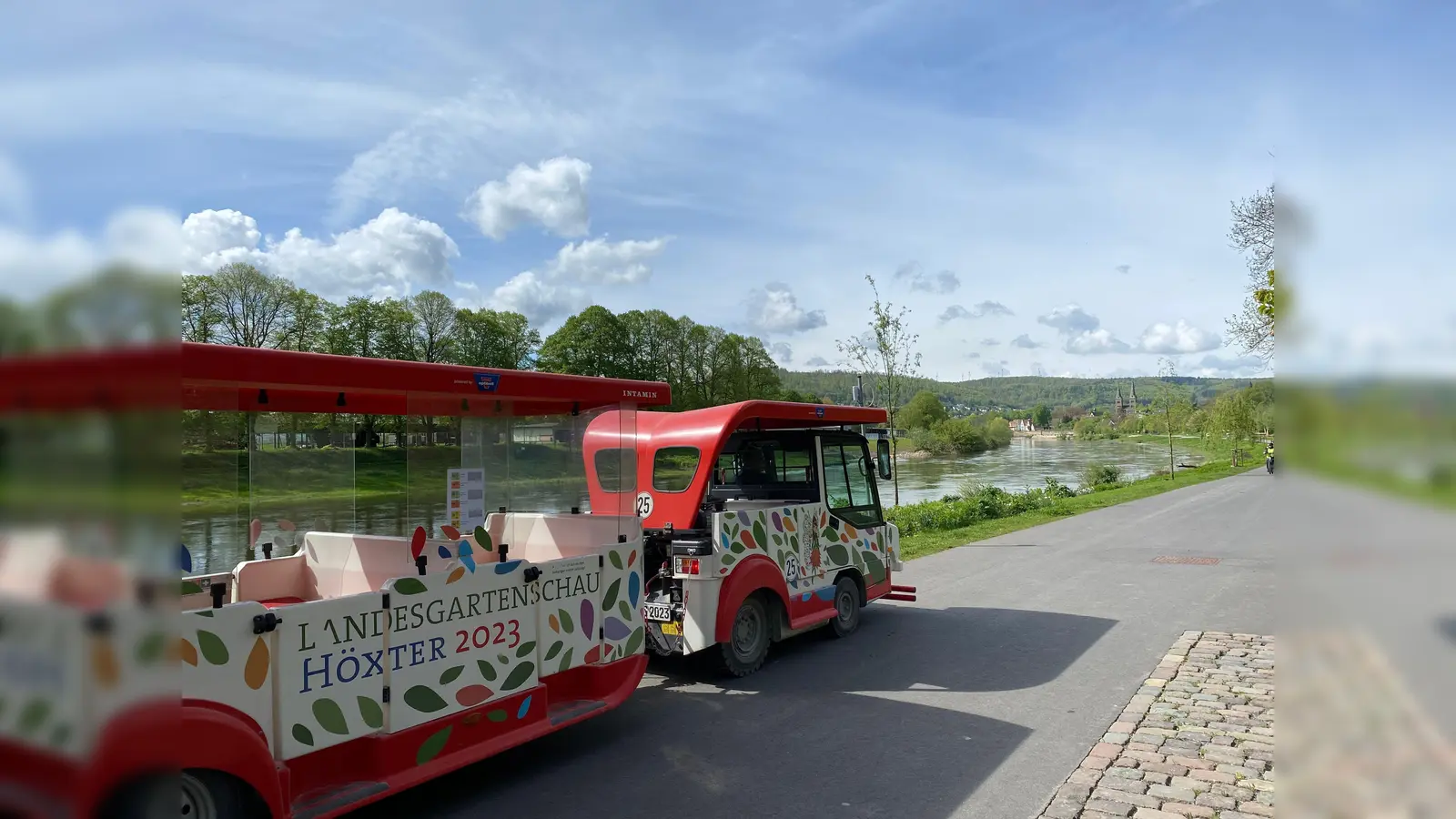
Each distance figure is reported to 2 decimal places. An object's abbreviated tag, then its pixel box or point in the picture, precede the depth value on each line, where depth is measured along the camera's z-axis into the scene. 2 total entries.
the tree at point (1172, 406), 39.34
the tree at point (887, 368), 20.11
